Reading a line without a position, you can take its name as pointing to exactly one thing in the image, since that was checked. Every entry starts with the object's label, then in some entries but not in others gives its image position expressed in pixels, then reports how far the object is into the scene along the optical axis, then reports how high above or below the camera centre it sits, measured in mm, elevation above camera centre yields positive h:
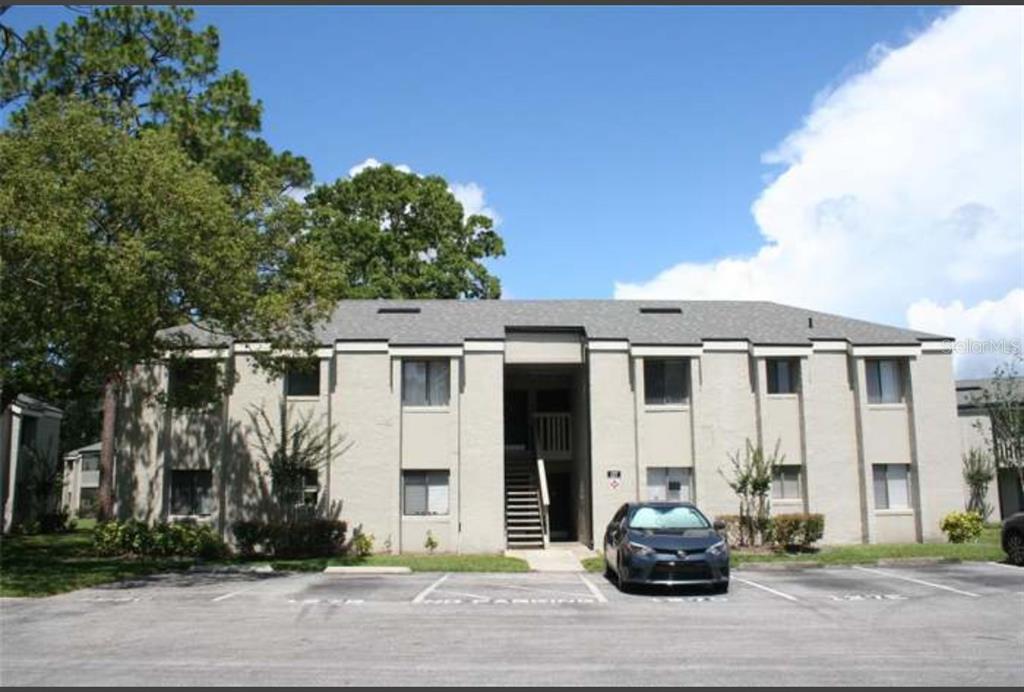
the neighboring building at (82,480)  54219 +199
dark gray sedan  14922 -1224
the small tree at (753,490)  23812 -318
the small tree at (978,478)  33375 -65
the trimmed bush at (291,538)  22859 -1419
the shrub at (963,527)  24156 -1344
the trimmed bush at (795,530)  23109 -1343
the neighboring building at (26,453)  34375 +1243
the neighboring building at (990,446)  34906 +1185
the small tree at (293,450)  23938 +850
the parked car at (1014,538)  19062 -1312
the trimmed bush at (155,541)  22609 -1457
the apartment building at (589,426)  24188 +1456
